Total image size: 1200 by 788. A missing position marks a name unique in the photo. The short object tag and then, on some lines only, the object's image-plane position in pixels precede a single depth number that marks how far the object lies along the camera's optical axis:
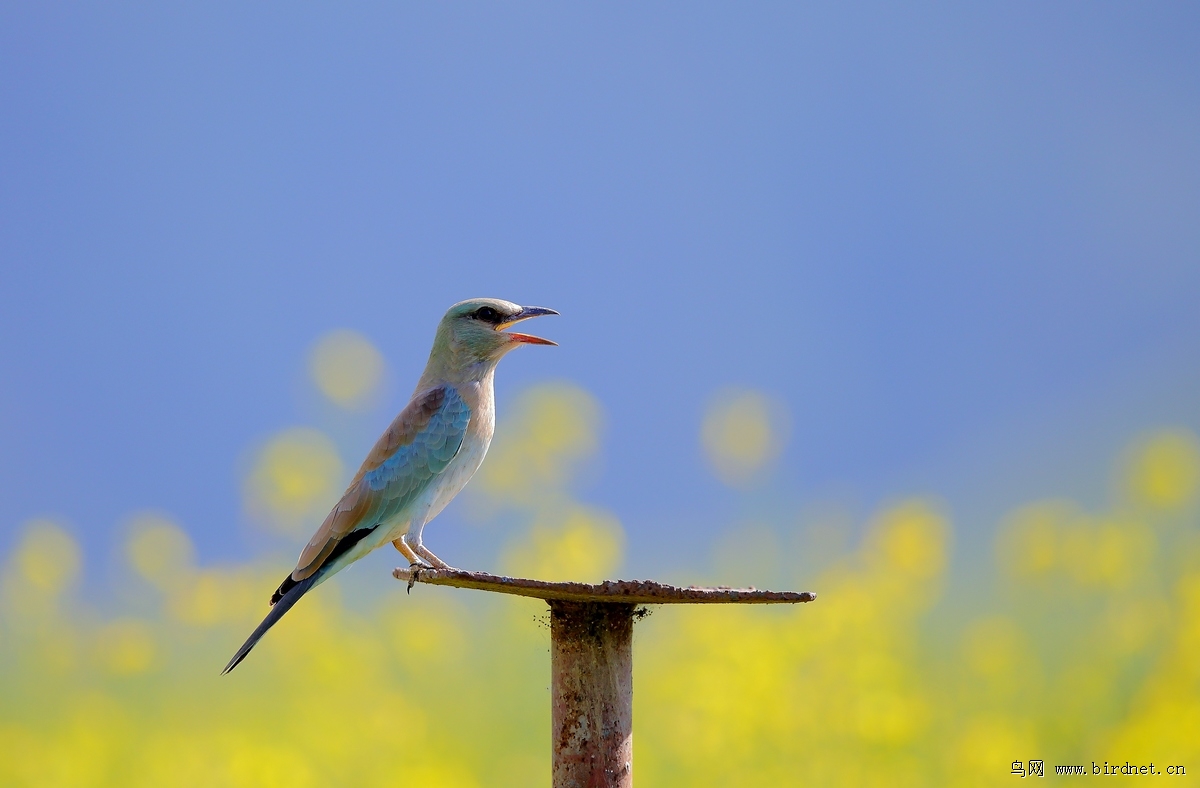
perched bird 9.06
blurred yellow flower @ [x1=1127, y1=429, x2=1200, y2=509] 13.65
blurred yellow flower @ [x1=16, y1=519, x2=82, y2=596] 14.08
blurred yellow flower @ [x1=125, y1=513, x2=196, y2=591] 13.67
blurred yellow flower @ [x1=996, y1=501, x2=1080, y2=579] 13.43
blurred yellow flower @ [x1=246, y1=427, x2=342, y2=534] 12.62
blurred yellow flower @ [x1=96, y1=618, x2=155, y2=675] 13.02
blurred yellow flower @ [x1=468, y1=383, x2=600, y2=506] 12.58
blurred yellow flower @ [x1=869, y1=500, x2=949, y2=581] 13.00
